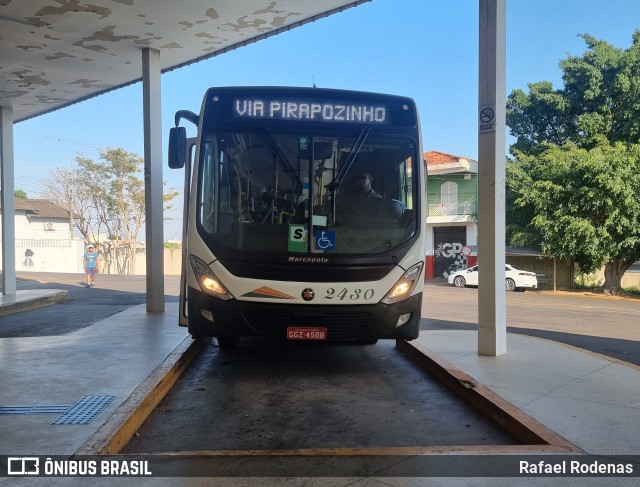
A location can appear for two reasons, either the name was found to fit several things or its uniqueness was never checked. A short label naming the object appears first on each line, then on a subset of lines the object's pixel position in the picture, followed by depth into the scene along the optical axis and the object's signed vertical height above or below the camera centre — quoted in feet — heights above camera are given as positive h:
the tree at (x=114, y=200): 132.57 +9.42
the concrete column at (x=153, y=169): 34.12 +4.34
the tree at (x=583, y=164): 70.44 +10.14
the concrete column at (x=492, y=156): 21.72 +3.31
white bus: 18.48 +0.68
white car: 86.84 -7.56
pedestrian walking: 76.28 -4.19
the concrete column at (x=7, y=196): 45.29 +3.44
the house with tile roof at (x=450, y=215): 112.06 +4.12
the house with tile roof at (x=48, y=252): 133.18 -4.20
